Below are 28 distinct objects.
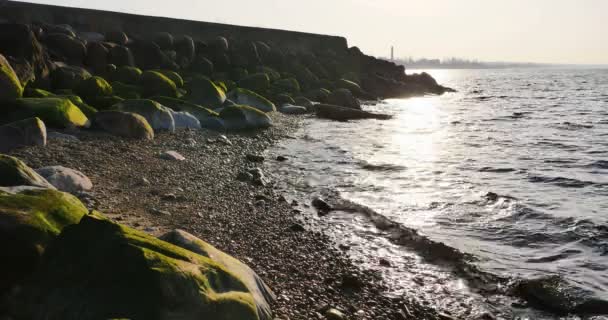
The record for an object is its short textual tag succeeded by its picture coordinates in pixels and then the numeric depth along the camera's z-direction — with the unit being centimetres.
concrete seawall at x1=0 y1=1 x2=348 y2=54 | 2212
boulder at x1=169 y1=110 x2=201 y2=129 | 1177
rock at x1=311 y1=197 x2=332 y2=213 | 684
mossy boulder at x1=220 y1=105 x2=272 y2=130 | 1303
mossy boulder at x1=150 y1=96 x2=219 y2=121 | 1299
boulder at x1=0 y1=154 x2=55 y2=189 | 426
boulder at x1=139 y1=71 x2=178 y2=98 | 1466
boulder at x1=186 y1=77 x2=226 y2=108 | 1504
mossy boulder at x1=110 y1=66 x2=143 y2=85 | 1556
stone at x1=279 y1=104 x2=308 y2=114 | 1925
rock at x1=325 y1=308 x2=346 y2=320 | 367
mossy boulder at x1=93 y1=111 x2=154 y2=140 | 948
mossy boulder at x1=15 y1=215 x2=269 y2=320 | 261
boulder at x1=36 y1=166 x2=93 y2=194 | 546
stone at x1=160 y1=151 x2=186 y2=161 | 855
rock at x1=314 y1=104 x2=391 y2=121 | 1953
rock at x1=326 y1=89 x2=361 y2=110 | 2233
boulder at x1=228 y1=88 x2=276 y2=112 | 1630
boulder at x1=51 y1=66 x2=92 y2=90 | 1273
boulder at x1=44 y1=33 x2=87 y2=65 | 1697
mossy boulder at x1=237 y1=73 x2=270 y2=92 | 2123
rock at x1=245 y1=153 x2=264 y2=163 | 966
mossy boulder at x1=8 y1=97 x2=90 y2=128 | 866
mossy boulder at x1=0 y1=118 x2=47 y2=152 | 705
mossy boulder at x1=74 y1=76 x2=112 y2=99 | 1239
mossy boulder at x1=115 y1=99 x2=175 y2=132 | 1070
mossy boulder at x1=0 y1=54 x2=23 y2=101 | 884
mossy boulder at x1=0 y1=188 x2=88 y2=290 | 296
